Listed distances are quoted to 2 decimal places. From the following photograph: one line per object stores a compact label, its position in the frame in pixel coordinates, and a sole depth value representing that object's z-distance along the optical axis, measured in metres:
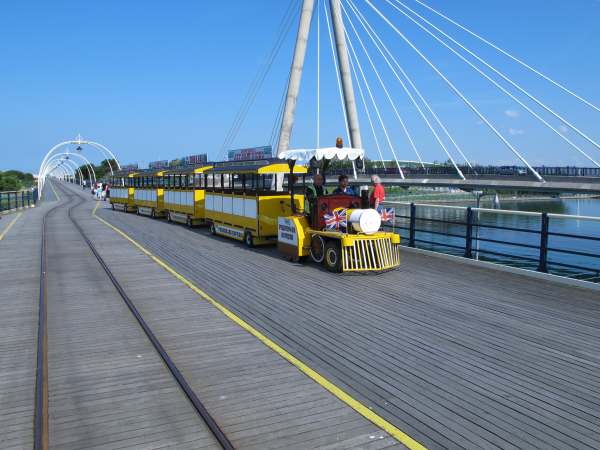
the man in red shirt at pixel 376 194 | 11.34
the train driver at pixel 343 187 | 11.42
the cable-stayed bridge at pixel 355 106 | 22.95
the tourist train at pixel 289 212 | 10.43
